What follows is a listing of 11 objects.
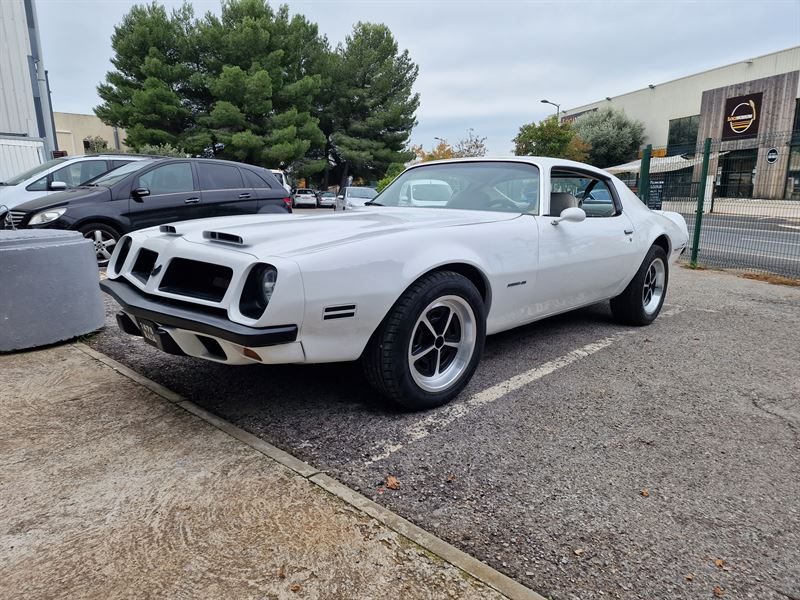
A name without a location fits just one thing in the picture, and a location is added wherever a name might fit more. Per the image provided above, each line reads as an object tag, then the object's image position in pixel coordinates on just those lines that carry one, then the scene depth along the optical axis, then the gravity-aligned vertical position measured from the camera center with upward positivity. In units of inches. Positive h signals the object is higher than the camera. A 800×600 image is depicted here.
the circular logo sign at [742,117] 1253.7 +162.4
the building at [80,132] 1665.8 +181.7
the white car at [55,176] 291.6 +8.3
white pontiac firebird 93.2 -17.8
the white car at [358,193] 831.8 -7.1
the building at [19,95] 482.3 +93.3
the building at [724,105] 1174.3 +206.7
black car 251.3 -4.6
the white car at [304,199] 1310.3 -24.7
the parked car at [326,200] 1364.4 -28.5
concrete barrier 147.3 -27.2
